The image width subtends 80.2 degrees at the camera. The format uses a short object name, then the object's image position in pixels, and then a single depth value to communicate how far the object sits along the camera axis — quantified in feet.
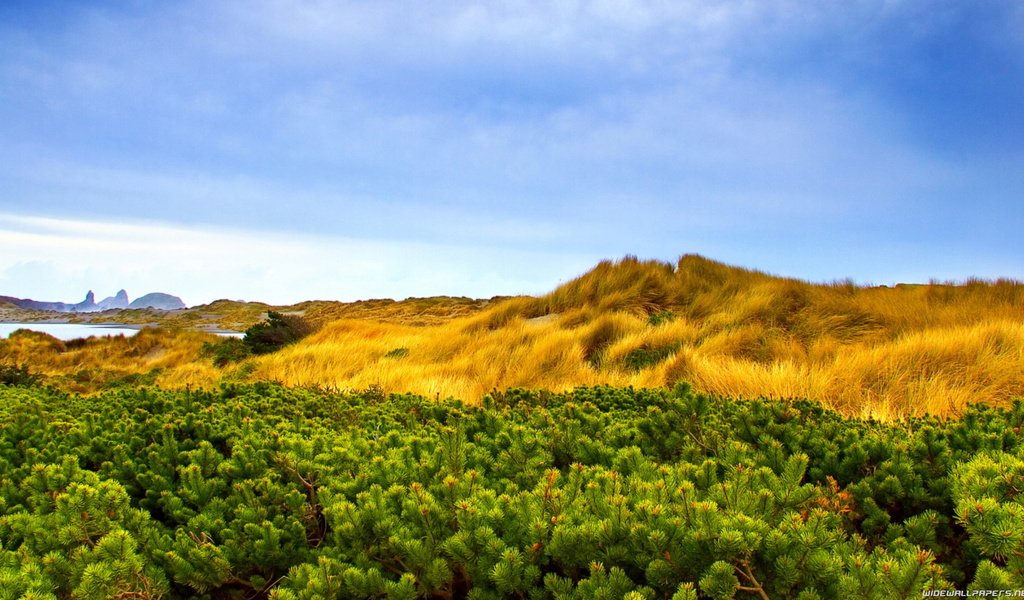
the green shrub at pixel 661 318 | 34.47
